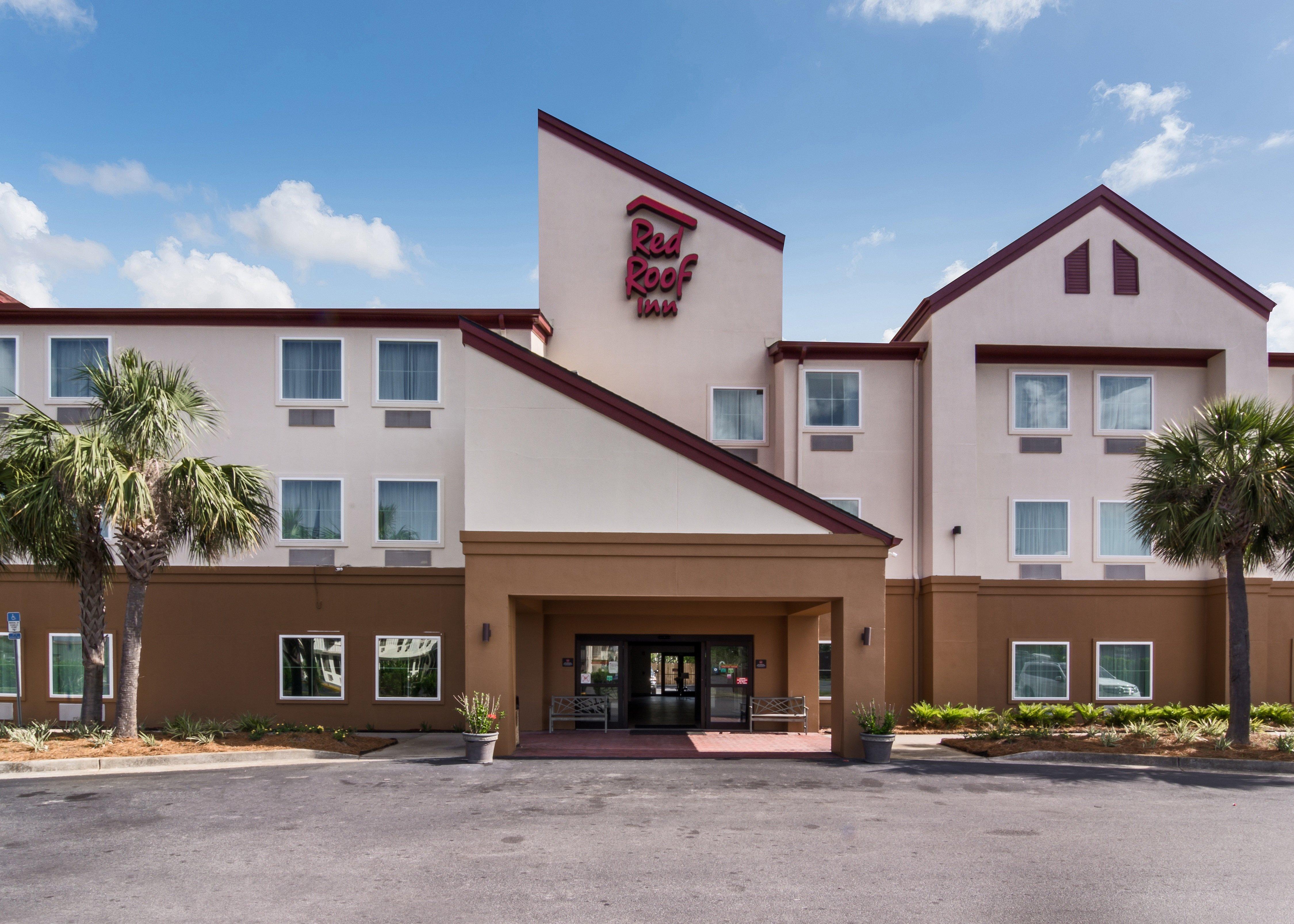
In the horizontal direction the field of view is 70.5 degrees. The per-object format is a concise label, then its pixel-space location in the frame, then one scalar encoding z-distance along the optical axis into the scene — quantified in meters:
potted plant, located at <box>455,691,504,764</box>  14.91
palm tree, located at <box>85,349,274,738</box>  15.29
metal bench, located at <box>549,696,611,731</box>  19.67
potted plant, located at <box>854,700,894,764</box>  15.27
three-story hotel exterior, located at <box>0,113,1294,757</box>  19.38
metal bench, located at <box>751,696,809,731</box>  19.66
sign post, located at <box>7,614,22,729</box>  17.56
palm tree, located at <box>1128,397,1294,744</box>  15.83
